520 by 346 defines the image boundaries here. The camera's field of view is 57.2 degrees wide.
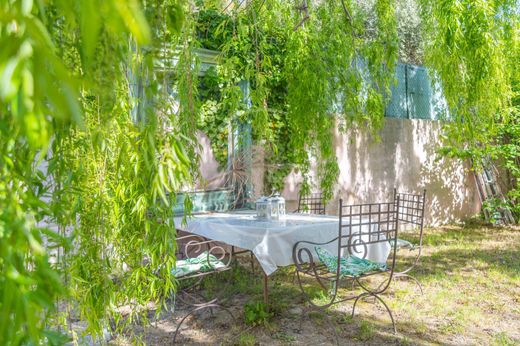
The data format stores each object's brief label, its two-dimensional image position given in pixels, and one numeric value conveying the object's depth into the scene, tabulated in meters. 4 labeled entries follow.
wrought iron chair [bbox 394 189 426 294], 4.18
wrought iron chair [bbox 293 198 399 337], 3.31
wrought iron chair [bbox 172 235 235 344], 3.35
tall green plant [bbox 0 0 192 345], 0.61
